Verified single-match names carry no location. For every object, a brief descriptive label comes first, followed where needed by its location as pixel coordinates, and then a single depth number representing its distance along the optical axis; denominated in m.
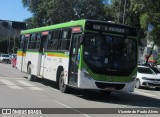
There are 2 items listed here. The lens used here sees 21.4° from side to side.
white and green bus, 16.52
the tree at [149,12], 33.03
